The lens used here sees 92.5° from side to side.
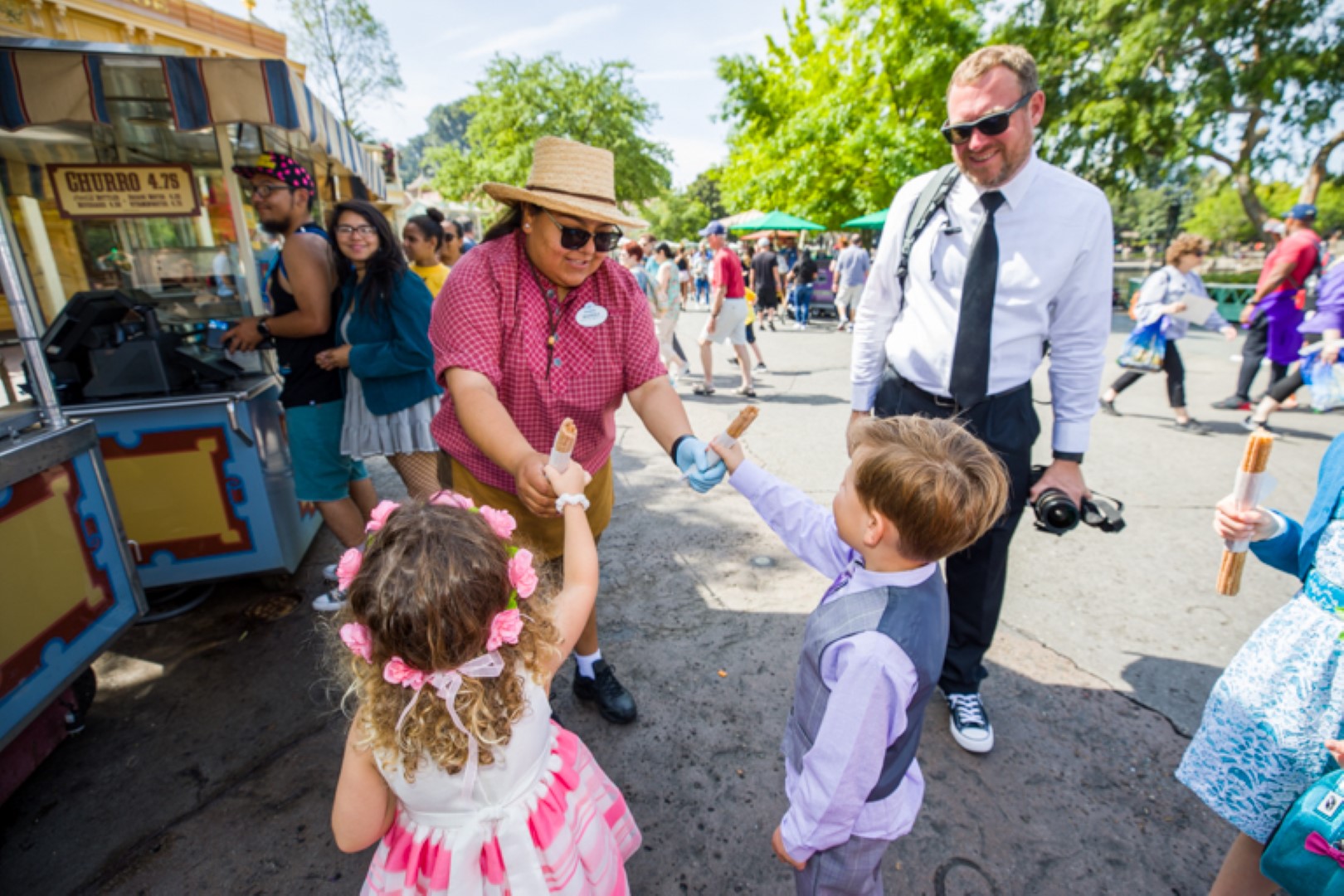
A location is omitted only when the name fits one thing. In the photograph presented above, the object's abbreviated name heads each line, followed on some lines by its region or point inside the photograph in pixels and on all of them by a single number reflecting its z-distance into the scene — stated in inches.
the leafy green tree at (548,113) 1011.9
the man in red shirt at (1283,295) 230.1
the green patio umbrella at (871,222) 578.9
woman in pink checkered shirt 74.1
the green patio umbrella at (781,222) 603.5
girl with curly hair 45.7
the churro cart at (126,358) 83.7
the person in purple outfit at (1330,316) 168.6
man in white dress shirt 77.0
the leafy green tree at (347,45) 868.6
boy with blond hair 49.2
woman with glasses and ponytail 114.5
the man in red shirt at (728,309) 278.8
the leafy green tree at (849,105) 589.6
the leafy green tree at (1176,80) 612.1
